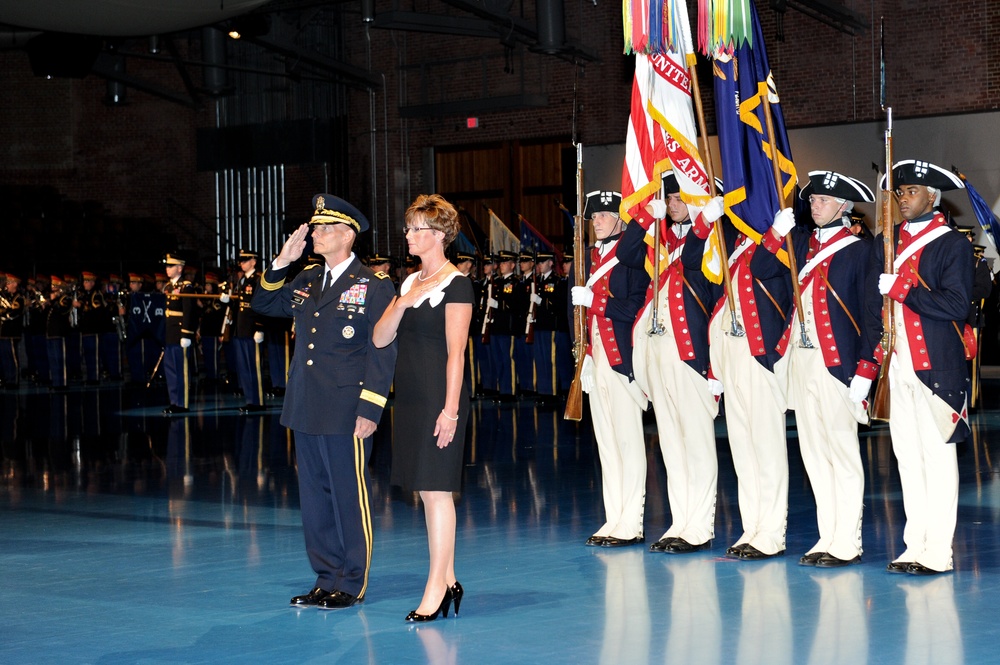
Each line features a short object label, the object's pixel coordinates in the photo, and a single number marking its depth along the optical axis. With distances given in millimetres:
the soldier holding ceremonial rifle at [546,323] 16312
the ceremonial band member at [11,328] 20625
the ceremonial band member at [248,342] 15109
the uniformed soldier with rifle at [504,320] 16781
